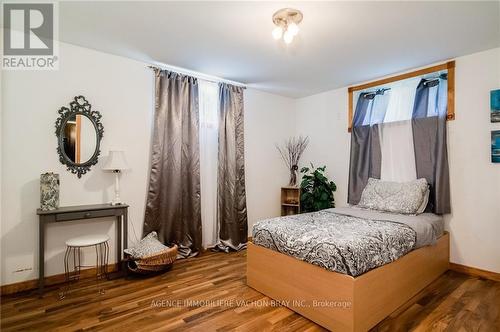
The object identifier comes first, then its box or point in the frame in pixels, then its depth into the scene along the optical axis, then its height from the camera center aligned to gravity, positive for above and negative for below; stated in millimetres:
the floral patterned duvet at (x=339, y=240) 1851 -615
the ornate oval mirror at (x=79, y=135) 2709 +360
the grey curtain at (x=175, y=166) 3227 +16
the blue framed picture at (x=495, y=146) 2709 +214
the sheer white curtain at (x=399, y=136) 3352 +419
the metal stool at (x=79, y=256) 2434 -996
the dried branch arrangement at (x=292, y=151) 4730 +298
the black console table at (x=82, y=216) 2385 -497
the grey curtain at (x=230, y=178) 3806 -167
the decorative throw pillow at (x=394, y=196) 2936 -368
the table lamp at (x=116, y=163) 2758 +50
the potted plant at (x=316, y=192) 4051 -416
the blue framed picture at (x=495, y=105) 2719 +662
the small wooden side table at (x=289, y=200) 4430 -606
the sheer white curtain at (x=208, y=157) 3734 +153
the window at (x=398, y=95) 3046 +993
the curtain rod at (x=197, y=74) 3303 +1323
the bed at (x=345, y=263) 1828 -817
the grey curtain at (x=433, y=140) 3020 +324
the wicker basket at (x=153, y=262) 2758 -1062
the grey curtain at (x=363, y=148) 3646 +269
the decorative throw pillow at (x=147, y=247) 2840 -937
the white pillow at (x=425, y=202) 2963 -427
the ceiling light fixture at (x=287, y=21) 2059 +1265
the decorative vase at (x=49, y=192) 2484 -239
